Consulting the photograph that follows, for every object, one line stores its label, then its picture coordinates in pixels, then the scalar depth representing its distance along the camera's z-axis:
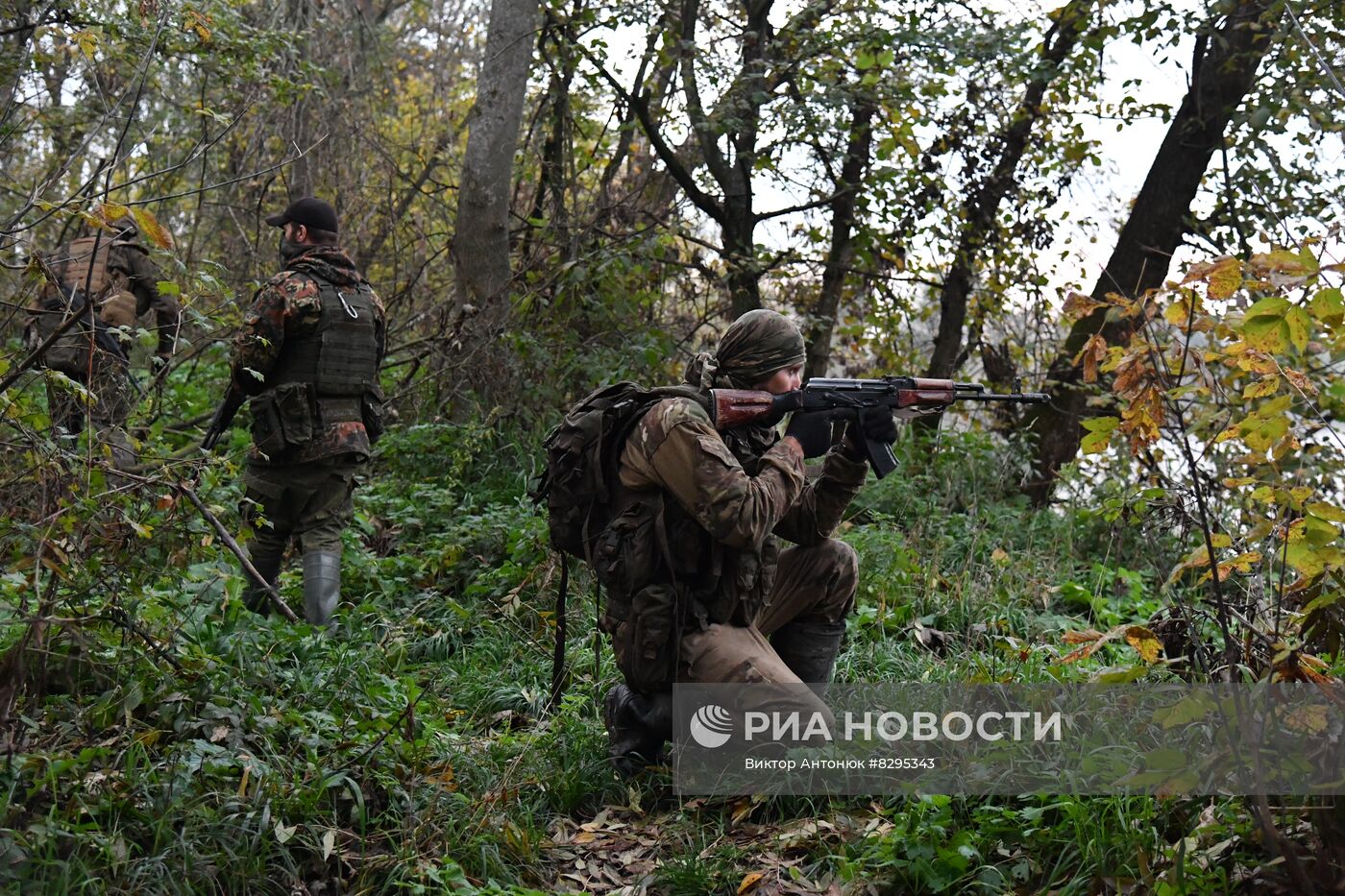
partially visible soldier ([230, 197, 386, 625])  5.42
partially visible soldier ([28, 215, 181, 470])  6.46
